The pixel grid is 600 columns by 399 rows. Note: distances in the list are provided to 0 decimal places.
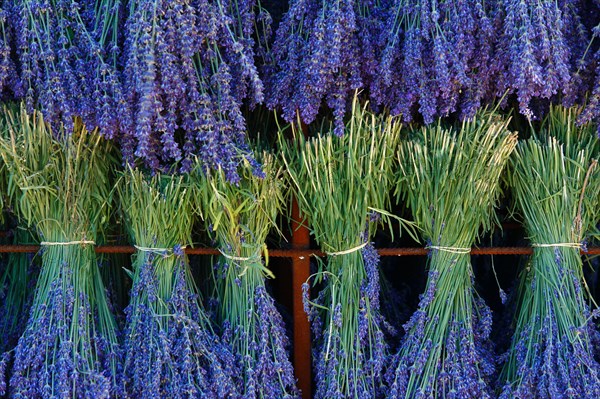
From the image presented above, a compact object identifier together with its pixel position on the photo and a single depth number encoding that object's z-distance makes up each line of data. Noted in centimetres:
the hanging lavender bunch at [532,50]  150
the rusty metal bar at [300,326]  162
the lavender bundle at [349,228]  157
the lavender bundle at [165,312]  154
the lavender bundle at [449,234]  157
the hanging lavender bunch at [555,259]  155
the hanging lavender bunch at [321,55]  152
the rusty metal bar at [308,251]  160
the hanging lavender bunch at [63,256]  155
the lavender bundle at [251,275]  156
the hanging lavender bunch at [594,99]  154
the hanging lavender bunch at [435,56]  153
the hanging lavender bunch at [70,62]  151
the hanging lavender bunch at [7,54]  154
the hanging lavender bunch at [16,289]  162
